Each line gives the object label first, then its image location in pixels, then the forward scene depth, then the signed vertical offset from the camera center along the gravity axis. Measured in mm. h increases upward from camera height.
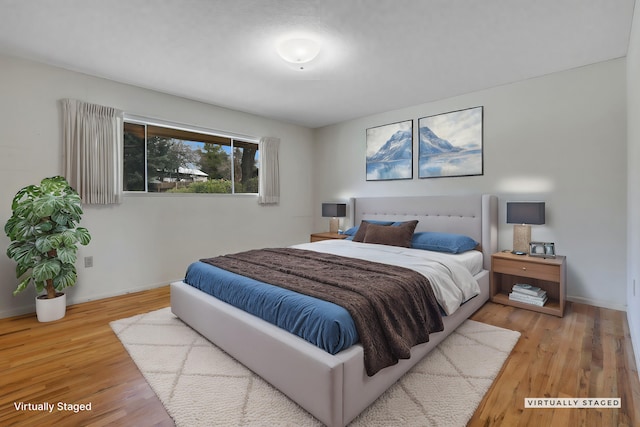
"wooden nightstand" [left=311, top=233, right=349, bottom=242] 4961 -468
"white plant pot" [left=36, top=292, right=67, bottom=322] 2939 -986
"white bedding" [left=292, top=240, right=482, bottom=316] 2512 -531
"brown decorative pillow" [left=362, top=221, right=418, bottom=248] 3805 -338
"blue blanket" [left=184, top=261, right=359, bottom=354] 1647 -646
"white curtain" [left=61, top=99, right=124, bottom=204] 3346 +683
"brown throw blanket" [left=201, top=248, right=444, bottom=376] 1790 -567
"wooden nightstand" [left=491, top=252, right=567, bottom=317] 2996 -713
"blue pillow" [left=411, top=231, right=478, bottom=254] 3476 -407
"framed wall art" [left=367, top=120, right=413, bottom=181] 4625 +915
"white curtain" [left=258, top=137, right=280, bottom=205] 5191 +650
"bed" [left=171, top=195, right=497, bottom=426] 1547 -927
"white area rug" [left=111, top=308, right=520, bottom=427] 1657 -1138
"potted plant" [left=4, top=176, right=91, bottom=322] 2803 -275
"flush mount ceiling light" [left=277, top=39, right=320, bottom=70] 2672 +1450
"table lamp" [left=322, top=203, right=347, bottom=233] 5223 -26
